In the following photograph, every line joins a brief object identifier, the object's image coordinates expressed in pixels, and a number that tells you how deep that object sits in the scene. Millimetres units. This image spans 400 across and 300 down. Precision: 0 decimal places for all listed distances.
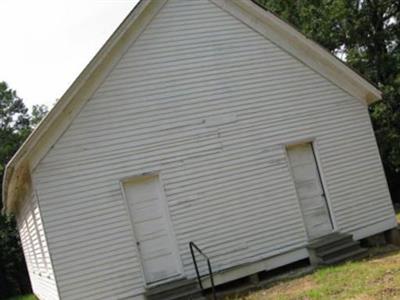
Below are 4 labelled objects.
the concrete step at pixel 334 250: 11559
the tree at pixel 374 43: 24391
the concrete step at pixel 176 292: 10445
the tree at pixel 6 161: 28047
